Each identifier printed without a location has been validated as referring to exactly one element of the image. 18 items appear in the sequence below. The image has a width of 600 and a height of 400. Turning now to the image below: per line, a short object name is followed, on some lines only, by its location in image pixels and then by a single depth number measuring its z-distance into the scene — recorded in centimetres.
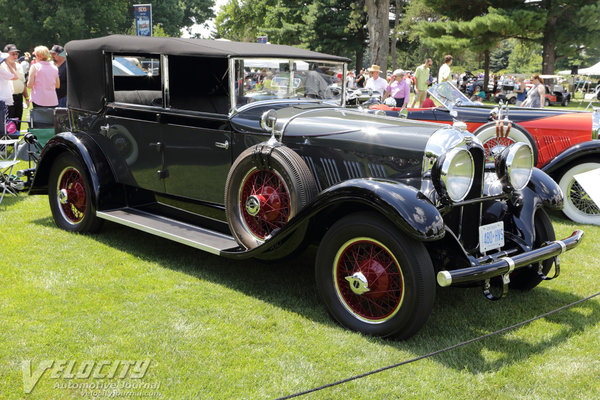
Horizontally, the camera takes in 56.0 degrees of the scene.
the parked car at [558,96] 2718
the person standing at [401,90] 1302
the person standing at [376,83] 1302
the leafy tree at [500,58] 8366
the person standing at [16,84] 1020
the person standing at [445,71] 1299
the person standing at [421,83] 1336
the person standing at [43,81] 955
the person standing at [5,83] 909
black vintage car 347
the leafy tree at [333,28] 3512
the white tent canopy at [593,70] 2792
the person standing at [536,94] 1421
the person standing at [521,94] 2258
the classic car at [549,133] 667
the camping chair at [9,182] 646
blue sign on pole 1509
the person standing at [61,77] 1015
